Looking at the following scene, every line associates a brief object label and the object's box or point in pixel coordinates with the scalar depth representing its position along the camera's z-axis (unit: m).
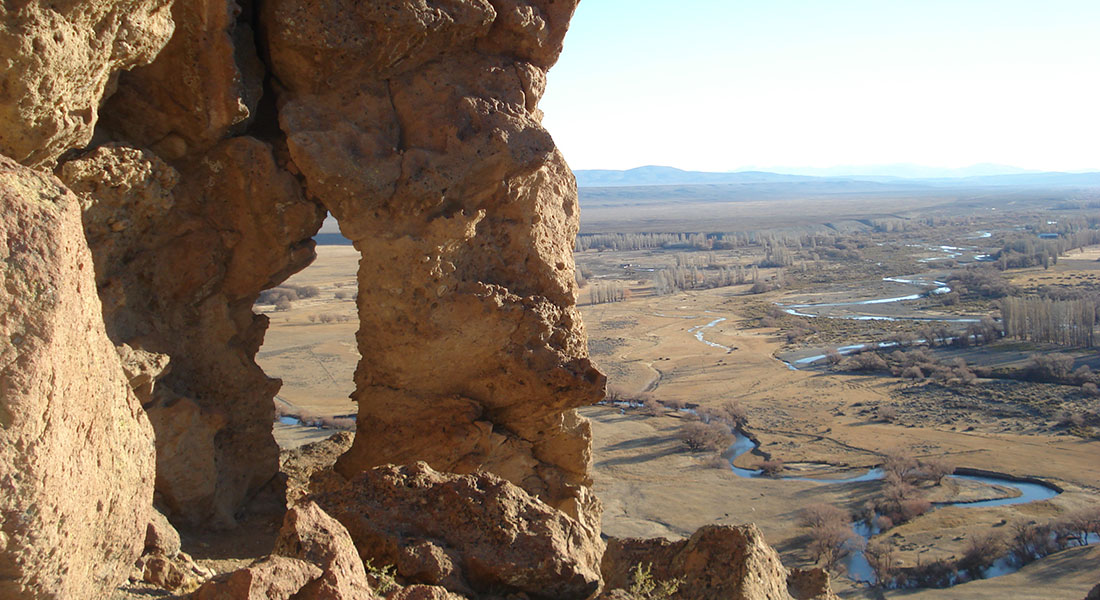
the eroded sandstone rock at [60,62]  5.53
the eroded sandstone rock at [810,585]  8.08
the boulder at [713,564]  6.84
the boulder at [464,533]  6.17
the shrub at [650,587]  6.65
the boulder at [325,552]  4.95
